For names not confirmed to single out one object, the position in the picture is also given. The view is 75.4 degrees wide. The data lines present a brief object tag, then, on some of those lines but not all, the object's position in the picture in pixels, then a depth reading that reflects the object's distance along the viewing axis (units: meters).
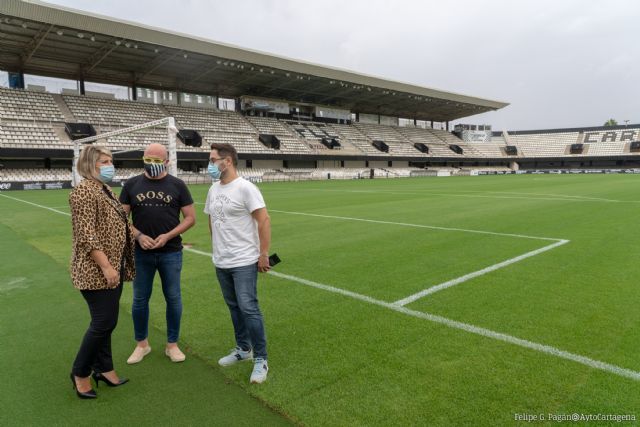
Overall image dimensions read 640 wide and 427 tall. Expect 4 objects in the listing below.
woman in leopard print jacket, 3.10
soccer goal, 16.02
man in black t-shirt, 3.75
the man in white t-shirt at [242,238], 3.52
